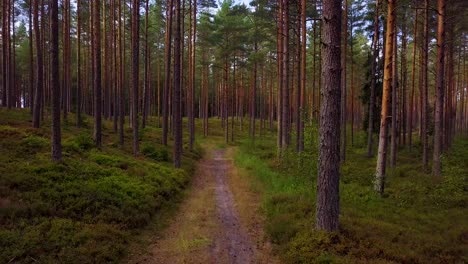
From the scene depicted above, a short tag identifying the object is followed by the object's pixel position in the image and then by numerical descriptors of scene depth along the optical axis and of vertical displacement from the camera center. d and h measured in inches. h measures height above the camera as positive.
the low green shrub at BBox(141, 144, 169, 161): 742.5 -74.0
